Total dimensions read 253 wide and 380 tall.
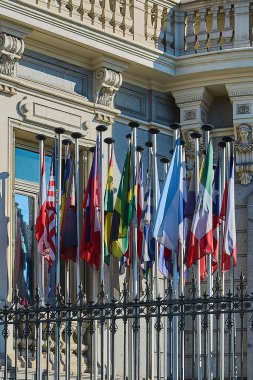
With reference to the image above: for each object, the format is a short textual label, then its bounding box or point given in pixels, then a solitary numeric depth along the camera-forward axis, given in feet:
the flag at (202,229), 63.41
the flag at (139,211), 64.85
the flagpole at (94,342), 59.88
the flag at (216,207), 64.34
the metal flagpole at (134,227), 62.86
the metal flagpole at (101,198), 63.82
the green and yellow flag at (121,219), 64.54
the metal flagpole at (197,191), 60.92
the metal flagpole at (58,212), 63.26
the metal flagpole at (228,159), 59.52
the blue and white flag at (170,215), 62.59
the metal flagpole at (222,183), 64.75
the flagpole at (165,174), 66.93
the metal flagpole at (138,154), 65.41
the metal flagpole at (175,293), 57.21
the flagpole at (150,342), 58.66
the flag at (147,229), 64.80
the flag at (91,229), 64.18
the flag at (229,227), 63.82
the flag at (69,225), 64.54
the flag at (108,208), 64.91
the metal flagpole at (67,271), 65.77
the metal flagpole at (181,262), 62.28
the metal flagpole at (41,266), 63.21
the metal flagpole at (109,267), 64.90
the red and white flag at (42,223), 63.87
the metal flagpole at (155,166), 65.51
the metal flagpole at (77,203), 64.28
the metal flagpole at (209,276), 60.29
